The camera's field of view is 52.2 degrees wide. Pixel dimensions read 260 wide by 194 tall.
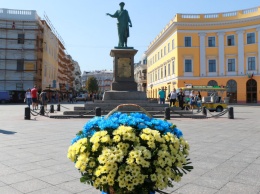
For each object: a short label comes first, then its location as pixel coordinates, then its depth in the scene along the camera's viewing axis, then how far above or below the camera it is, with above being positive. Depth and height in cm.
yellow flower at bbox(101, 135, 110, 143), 231 -32
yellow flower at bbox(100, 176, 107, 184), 228 -67
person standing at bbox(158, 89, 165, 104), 2098 +60
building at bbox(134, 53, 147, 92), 7544 +832
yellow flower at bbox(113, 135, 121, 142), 231 -31
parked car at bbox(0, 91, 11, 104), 3925 +74
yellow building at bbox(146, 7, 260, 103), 3959 +786
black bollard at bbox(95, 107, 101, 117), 1343 -44
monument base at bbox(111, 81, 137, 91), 1755 +109
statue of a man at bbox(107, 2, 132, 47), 1838 +544
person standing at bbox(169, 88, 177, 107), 2138 +50
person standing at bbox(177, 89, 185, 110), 2234 +31
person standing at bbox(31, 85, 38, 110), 2056 +48
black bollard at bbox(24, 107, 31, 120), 1430 -65
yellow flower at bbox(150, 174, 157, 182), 229 -64
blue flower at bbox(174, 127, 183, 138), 272 -31
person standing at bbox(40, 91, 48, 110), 2148 +33
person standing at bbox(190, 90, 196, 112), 2259 +19
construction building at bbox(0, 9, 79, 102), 4106 +796
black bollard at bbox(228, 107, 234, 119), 1542 -65
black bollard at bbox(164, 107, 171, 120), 1410 -56
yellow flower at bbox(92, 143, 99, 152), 233 -39
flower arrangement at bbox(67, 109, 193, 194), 226 -48
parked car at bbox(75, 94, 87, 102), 5924 +96
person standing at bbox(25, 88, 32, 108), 2042 +47
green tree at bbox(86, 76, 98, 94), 9762 +638
